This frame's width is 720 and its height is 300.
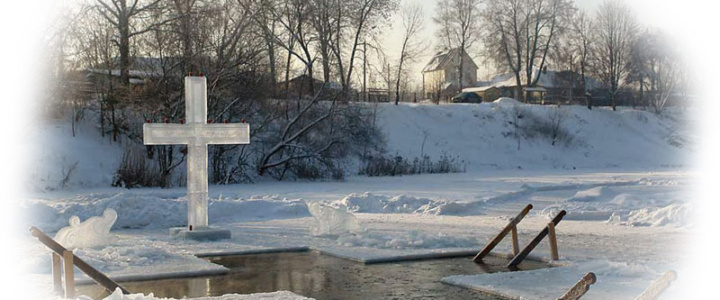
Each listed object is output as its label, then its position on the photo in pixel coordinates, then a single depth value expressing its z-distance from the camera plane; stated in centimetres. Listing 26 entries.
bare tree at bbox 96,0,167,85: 3841
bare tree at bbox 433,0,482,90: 7612
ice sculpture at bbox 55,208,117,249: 1344
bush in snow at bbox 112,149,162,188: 3005
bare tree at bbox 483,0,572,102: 7481
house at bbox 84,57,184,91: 3341
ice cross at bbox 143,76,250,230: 1583
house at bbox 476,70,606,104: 7506
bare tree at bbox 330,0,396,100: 5175
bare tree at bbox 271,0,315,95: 4203
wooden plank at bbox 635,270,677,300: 682
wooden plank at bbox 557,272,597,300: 703
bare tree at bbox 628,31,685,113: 7381
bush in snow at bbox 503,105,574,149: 5531
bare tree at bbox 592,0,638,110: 7138
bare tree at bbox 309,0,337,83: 4096
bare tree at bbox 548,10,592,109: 7388
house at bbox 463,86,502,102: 8325
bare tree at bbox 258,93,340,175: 3556
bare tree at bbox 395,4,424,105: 6844
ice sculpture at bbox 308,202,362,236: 1599
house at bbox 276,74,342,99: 3766
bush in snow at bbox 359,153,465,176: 4019
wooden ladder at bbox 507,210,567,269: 1254
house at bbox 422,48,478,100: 8524
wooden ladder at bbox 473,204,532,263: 1282
